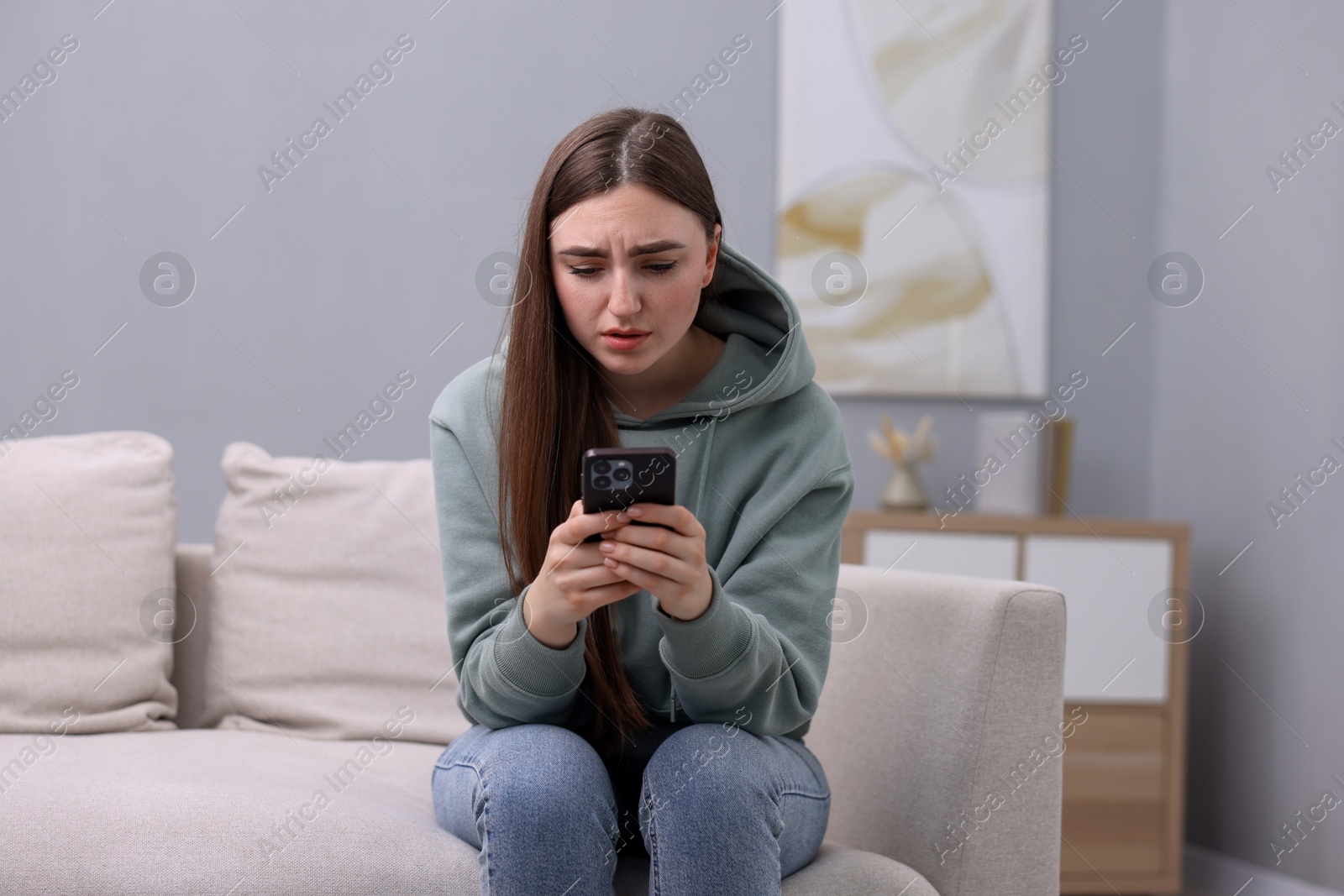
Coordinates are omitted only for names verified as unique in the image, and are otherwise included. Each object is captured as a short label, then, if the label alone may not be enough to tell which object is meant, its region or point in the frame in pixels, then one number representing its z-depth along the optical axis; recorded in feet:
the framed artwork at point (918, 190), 22.74
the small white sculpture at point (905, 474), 22.38
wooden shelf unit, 21.66
